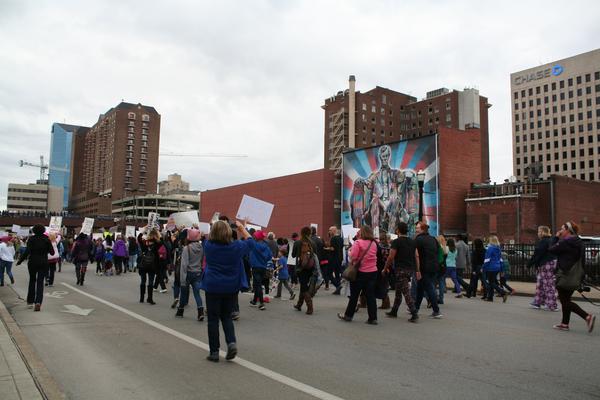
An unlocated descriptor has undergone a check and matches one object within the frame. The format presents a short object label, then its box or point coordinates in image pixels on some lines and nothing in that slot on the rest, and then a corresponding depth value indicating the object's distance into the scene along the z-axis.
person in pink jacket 9.27
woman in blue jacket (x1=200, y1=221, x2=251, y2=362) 6.22
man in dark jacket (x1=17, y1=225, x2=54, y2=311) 10.29
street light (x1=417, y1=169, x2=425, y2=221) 22.42
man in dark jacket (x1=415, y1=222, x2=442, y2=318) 10.23
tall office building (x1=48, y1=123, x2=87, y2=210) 195.75
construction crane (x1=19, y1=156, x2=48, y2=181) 183.71
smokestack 112.10
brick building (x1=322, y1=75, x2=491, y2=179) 114.06
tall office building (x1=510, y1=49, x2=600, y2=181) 116.56
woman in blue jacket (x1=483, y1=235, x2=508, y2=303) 13.24
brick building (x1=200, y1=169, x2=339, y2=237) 70.31
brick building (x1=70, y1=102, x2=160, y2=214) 146.25
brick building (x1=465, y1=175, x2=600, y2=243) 52.19
